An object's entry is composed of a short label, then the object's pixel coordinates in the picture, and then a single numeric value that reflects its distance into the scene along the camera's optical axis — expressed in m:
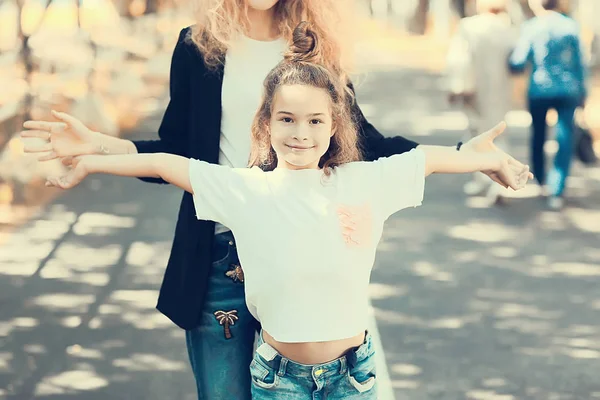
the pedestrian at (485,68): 9.38
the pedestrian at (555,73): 9.00
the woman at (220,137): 3.00
